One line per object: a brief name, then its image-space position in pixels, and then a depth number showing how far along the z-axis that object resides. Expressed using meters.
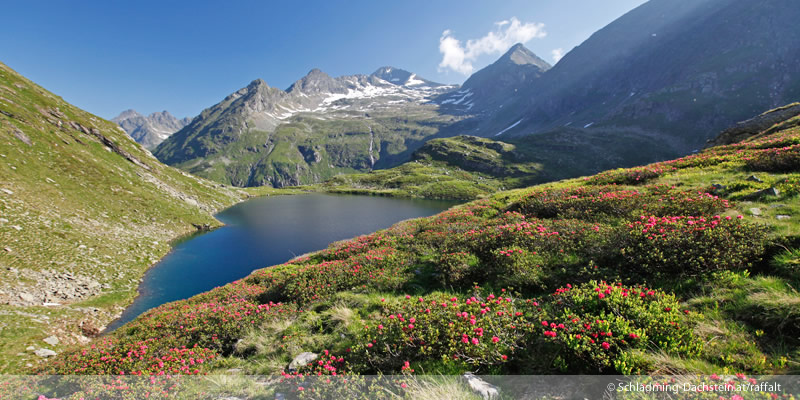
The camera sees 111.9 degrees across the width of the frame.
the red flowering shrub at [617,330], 4.63
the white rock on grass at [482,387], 4.84
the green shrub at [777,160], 12.98
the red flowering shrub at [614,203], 10.34
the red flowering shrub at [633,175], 17.58
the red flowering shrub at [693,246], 6.60
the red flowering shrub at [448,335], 5.51
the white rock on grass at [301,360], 7.13
